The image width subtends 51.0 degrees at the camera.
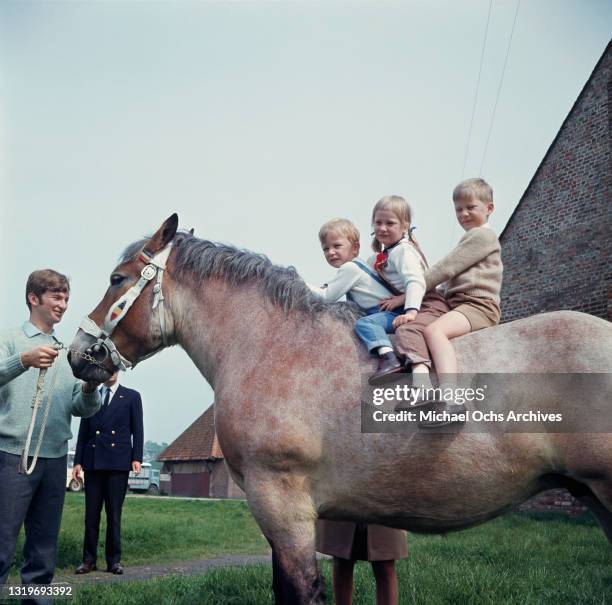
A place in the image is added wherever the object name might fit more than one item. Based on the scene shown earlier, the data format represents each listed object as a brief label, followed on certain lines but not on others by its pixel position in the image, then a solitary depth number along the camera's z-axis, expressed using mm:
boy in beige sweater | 3496
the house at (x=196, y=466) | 38281
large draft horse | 3314
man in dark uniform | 8102
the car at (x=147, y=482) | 43209
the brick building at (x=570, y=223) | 12758
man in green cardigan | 4219
